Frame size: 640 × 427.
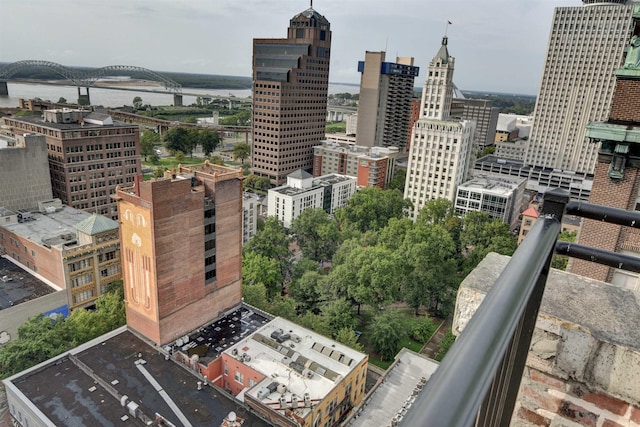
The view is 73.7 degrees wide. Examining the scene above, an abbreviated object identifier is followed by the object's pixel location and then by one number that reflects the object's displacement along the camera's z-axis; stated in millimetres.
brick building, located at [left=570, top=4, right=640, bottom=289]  12836
